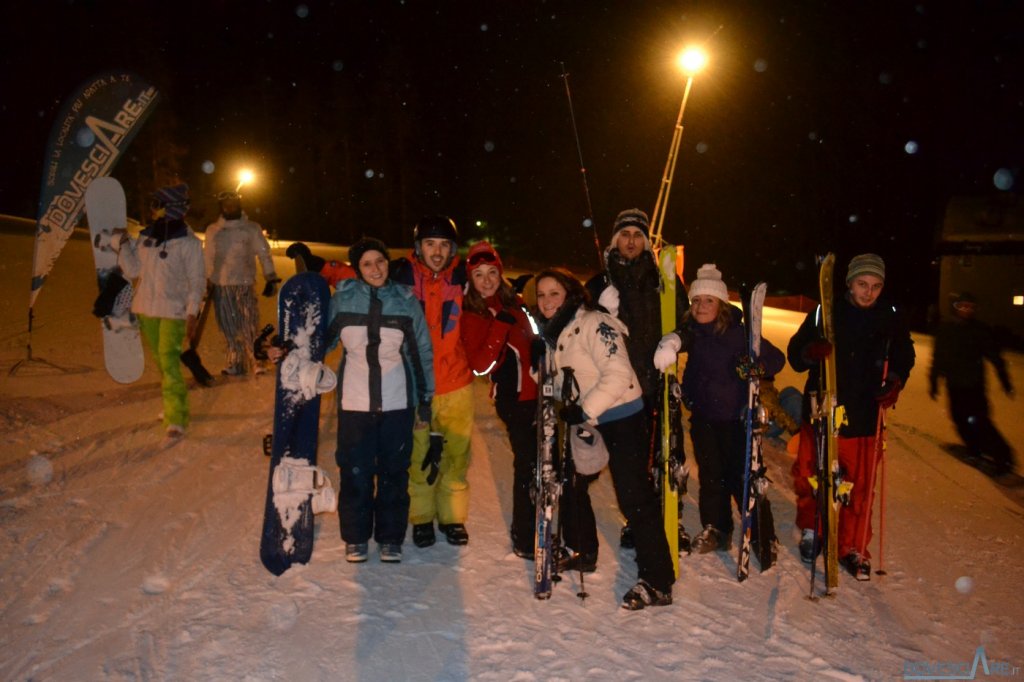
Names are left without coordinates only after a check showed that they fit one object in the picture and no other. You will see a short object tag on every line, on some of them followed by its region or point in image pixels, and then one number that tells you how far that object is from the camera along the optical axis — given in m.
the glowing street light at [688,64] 8.14
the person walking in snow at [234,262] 7.58
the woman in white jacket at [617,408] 3.50
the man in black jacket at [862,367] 4.07
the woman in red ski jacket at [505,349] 3.88
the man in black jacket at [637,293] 4.07
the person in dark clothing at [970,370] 6.96
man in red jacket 4.07
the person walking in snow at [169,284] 5.71
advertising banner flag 7.73
